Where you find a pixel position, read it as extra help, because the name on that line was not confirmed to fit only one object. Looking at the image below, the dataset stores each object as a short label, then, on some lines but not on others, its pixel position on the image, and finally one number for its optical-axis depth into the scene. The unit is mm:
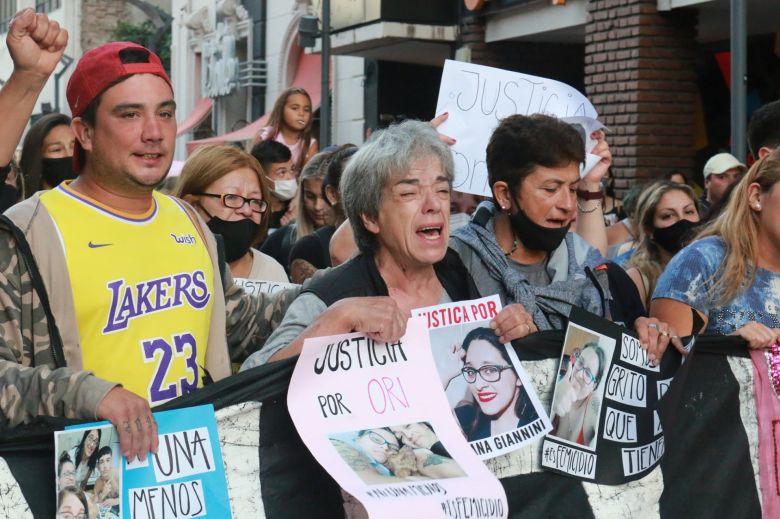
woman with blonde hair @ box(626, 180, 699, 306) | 6746
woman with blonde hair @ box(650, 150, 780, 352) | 4406
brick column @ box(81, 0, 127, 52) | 44594
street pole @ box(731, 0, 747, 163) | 7672
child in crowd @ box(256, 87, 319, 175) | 9484
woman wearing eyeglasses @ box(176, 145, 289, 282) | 5137
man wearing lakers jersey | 3008
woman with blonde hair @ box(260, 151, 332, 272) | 7219
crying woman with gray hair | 3680
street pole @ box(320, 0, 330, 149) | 17688
